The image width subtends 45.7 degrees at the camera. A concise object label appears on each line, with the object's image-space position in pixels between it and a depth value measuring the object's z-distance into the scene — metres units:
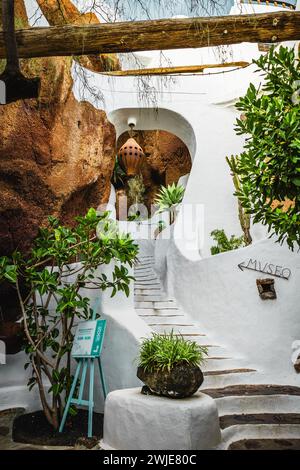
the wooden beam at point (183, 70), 7.96
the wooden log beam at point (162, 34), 2.63
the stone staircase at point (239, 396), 3.44
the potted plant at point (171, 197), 8.70
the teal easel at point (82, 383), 3.70
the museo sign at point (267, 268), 5.04
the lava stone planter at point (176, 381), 3.14
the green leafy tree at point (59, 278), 4.07
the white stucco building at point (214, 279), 4.35
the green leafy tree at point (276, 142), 3.06
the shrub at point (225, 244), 6.50
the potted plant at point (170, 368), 3.15
